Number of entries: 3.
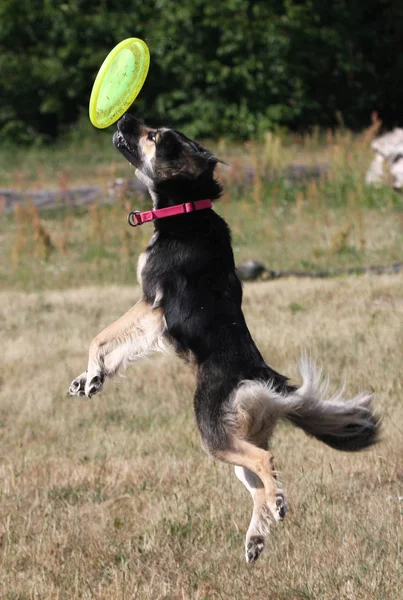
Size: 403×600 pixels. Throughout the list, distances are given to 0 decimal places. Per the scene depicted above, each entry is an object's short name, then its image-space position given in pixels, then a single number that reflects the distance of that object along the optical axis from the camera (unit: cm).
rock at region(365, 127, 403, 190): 2752
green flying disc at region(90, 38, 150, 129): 1013
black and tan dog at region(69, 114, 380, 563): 826
